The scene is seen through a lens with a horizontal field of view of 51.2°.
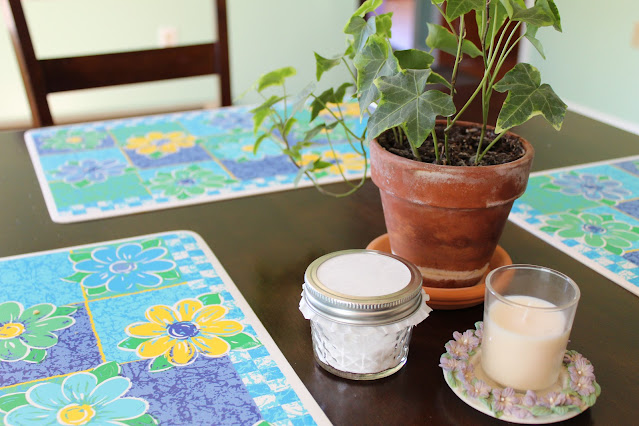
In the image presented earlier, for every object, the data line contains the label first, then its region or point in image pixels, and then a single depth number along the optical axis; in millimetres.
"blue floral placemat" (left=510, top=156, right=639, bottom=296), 900
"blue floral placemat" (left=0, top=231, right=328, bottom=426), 624
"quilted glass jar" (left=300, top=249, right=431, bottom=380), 630
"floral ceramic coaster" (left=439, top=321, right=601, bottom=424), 597
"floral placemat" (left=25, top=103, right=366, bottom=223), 1083
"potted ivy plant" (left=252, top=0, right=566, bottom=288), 691
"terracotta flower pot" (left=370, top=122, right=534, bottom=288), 722
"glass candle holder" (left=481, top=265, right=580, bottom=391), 597
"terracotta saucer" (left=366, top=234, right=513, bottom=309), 773
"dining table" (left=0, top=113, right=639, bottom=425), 631
